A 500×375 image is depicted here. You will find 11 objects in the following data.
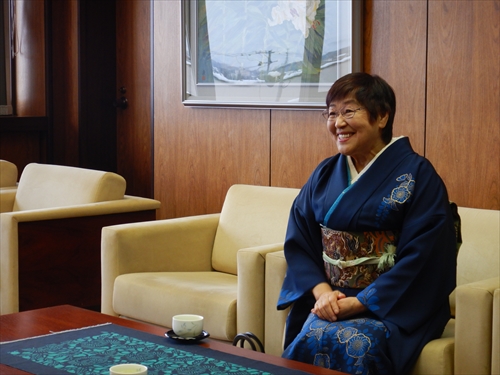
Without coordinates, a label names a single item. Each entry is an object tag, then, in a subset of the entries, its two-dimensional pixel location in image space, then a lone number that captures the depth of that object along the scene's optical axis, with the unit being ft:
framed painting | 12.34
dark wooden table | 6.91
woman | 7.94
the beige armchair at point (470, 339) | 7.59
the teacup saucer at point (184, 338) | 7.31
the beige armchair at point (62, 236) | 12.37
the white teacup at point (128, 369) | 5.83
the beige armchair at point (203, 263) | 9.61
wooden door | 19.13
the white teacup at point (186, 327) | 7.34
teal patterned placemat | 6.47
